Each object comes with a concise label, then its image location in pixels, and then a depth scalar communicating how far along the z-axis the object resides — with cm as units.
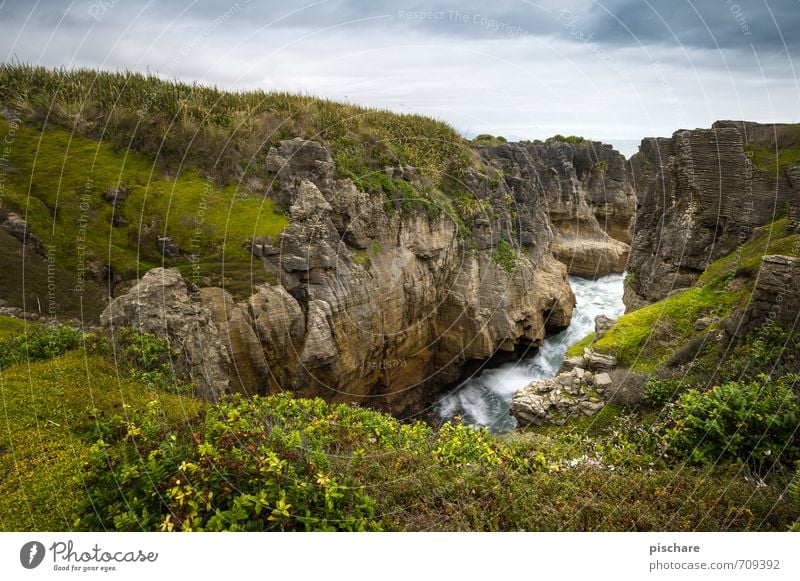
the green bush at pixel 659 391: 1002
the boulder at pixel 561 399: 1133
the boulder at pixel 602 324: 1664
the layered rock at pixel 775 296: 900
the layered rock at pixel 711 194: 1661
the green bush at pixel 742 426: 637
